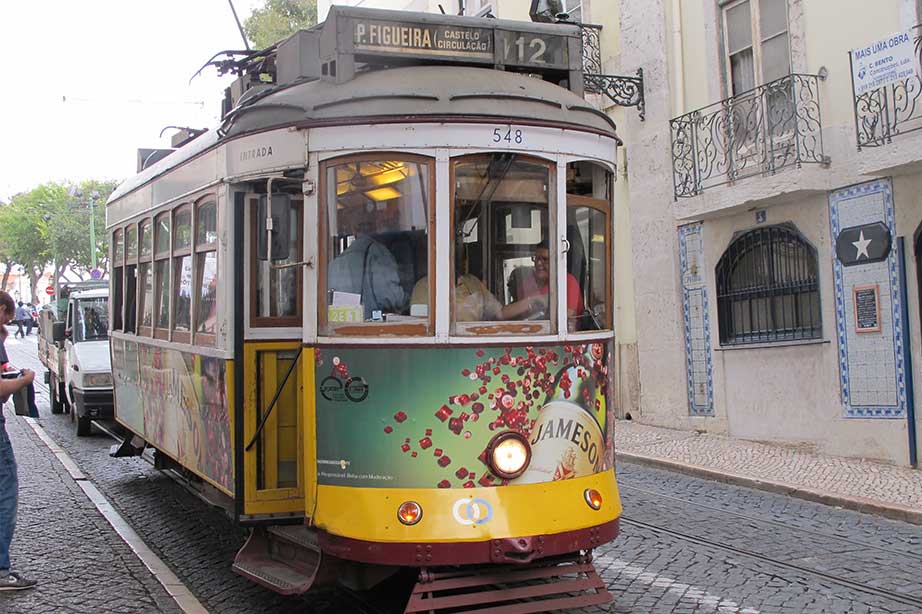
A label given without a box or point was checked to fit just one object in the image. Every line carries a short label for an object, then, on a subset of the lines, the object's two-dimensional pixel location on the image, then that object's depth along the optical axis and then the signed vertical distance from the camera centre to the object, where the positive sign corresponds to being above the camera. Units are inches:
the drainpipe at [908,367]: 422.6 -9.7
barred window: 486.0 +31.1
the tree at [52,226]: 2326.5 +343.3
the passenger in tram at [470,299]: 205.5 +12.0
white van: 569.3 +3.6
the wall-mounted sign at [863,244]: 435.5 +46.3
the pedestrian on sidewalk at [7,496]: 255.1 -33.9
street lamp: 1683.2 +296.5
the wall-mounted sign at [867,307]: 440.1 +17.3
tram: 199.3 +10.5
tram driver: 206.8 +17.7
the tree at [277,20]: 1230.3 +438.3
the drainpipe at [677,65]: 570.3 +166.0
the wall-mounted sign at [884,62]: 412.5 +122.3
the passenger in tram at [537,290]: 211.5 +13.9
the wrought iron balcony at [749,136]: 474.0 +110.9
